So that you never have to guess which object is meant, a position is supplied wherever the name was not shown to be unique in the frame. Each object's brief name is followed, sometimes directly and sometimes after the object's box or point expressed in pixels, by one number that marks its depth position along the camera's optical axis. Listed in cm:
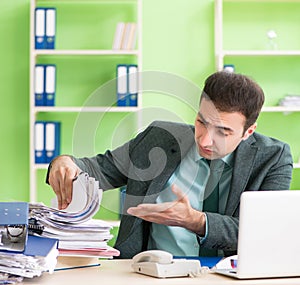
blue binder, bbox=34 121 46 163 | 450
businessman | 221
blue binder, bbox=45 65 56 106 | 451
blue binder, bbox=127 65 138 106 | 439
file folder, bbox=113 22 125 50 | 456
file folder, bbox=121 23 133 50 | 455
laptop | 168
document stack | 186
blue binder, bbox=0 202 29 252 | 166
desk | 165
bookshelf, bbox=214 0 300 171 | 471
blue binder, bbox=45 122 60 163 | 452
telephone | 172
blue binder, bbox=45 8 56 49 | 448
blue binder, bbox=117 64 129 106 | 443
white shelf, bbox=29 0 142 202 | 451
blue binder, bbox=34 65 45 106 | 451
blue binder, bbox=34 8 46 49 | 449
